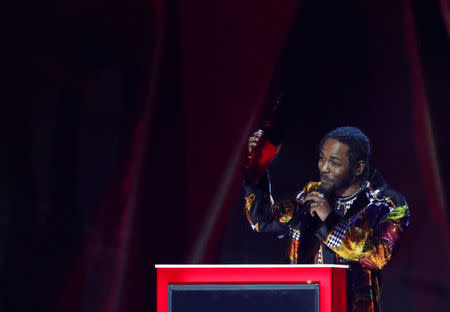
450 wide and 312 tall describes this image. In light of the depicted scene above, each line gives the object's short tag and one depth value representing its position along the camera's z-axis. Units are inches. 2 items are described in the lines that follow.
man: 755.8
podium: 733.4
